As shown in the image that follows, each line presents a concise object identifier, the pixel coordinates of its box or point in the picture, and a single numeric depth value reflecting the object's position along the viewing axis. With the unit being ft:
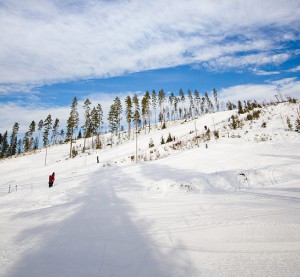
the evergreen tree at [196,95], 273.23
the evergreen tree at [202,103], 291.63
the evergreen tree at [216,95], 316.19
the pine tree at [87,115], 180.55
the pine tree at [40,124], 244.42
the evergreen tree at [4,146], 248.32
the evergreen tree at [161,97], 223.92
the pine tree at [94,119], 181.77
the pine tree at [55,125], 236.86
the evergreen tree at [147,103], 200.64
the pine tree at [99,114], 183.42
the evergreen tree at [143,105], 196.34
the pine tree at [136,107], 180.96
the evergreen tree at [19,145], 299.38
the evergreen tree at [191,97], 273.13
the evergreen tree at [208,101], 297.94
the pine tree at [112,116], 192.44
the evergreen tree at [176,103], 279.67
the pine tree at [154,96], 223.30
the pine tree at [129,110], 179.22
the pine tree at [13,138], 241.35
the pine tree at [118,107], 194.70
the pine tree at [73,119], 165.58
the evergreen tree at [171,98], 282.36
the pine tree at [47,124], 211.68
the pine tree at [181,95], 273.15
